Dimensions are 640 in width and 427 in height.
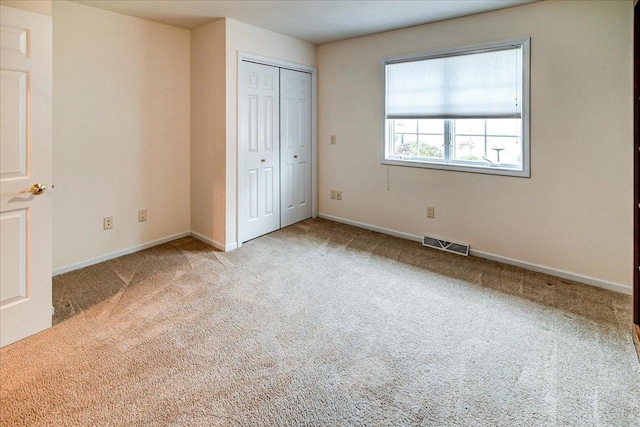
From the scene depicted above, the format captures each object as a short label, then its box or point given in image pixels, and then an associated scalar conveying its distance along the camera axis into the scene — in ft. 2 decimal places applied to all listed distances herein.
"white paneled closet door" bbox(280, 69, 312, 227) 15.06
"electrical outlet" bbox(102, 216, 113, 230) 11.83
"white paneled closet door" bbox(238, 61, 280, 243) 13.19
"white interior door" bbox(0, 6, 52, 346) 6.89
